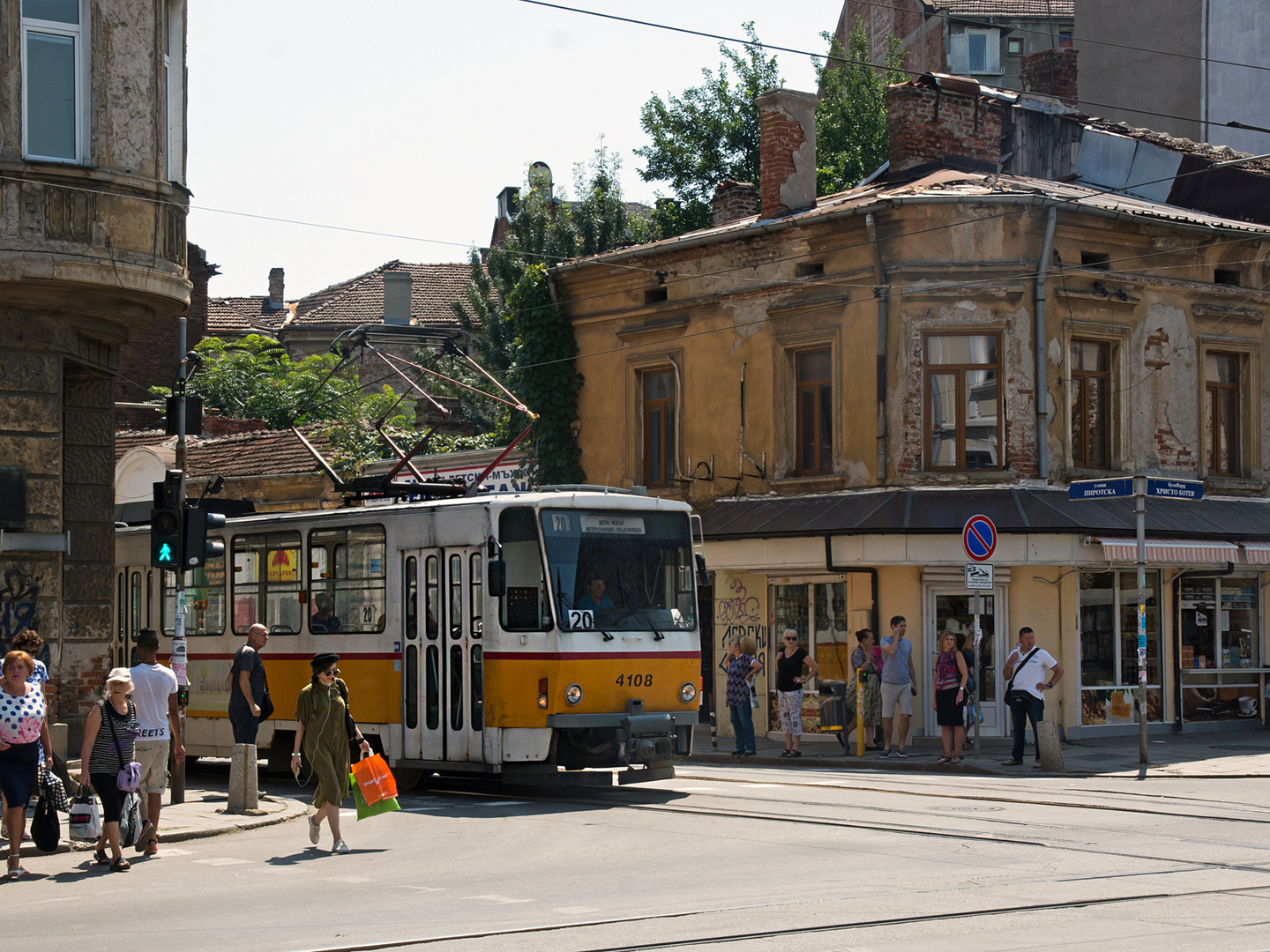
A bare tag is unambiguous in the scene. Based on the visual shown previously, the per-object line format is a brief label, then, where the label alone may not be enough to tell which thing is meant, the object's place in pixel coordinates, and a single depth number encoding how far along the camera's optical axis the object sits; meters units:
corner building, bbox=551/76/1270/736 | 23.64
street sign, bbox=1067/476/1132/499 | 19.28
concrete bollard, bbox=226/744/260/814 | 15.11
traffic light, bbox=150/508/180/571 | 15.41
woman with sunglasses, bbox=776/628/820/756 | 21.69
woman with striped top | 11.76
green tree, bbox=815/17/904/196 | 45.59
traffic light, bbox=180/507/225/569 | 15.44
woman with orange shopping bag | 12.51
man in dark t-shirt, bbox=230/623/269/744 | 16.03
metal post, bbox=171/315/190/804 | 15.37
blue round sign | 20.19
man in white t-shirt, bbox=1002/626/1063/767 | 19.75
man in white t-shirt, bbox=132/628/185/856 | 12.50
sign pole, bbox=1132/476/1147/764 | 19.06
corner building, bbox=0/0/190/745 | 15.45
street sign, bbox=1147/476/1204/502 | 19.58
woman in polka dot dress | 11.30
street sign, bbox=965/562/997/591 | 20.09
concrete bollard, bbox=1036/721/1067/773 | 19.16
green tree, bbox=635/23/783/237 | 47.47
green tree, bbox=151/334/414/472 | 44.84
